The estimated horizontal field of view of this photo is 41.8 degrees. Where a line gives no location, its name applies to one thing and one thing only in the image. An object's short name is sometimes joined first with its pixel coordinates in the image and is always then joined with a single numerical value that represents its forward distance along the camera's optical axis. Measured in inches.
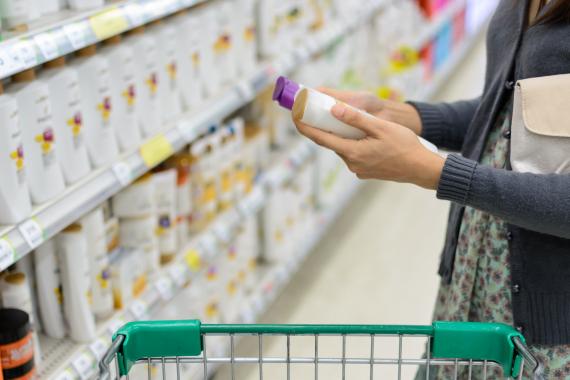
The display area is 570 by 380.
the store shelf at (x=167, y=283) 66.5
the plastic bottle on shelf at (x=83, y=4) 67.1
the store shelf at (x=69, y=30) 53.9
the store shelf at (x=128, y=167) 58.1
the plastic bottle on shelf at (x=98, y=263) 70.0
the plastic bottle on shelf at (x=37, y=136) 59.8
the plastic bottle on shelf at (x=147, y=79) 75.5
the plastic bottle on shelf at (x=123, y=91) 71.7
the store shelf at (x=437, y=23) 175.6
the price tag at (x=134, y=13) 68.0
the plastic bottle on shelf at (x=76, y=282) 67.2
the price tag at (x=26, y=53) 54.0
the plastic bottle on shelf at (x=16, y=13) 59.3
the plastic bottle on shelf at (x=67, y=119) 63.6
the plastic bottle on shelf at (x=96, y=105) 67.9
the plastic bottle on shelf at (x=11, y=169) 56.1
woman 47.1
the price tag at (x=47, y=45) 56.4
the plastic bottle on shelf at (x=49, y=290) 67.1
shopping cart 43.7
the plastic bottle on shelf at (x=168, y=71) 79.4
